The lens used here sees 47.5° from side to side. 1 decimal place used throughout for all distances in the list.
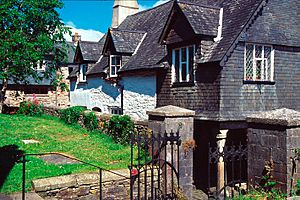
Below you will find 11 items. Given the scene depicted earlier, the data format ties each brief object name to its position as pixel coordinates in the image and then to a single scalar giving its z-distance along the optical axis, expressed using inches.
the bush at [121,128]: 550.3
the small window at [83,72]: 1060.5
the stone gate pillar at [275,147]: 256.7
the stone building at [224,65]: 556.4
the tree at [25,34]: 900.6
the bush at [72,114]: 756.2
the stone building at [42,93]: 1397.6
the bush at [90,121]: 673.6
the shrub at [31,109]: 975.6
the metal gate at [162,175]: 373.0
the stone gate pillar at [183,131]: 377.7
